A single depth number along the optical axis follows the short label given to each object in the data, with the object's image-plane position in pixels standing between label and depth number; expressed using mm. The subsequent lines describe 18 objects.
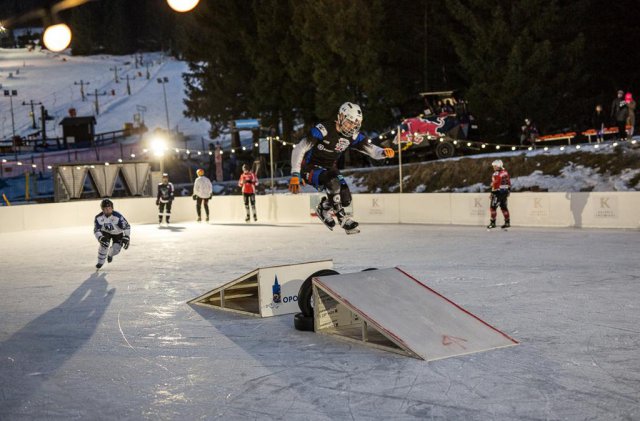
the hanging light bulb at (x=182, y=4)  6973
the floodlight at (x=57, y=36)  7262
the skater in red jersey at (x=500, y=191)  21094
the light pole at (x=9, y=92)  84719
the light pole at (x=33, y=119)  78125
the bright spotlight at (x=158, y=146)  30875
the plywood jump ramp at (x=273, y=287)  10125
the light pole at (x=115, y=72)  105188
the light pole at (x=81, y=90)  93138
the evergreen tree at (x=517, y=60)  32500
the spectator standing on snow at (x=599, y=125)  28297
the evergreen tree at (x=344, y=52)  37281
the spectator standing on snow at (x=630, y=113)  26547
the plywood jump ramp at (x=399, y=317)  7828
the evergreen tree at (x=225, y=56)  45188
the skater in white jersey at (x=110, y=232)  15711
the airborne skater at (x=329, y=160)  9672
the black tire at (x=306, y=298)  9328
